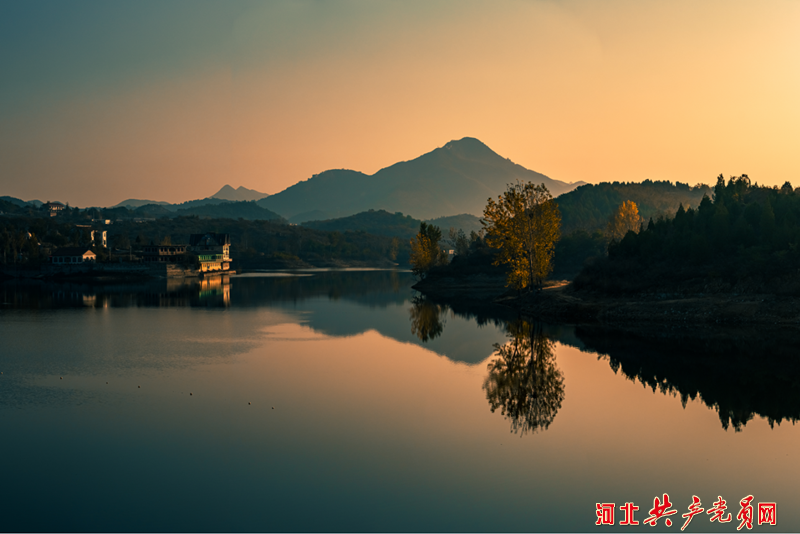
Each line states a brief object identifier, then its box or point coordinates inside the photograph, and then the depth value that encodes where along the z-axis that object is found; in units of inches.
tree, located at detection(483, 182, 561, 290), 2736.2
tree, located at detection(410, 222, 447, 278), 4746.6
